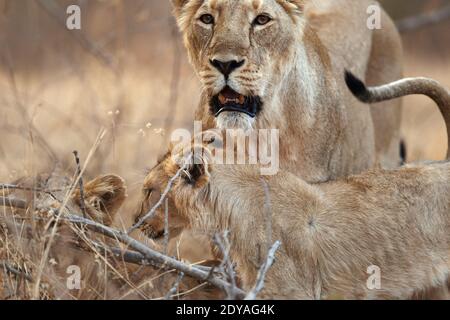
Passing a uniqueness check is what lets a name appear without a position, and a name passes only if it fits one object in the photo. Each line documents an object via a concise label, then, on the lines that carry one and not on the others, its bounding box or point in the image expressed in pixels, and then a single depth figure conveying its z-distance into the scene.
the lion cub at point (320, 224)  7.54
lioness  8.07
